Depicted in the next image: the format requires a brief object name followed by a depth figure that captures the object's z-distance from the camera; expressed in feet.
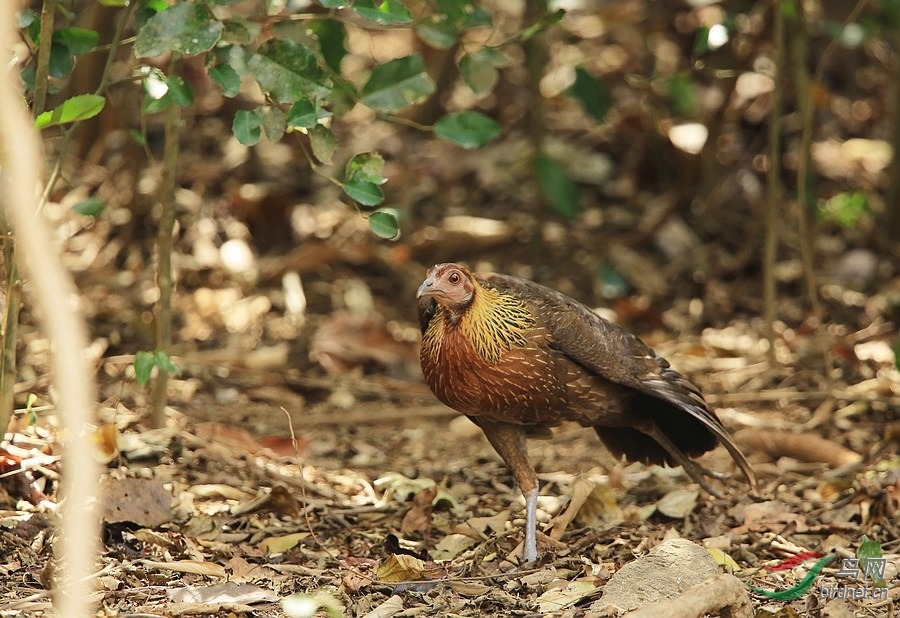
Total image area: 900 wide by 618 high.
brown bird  30.25
